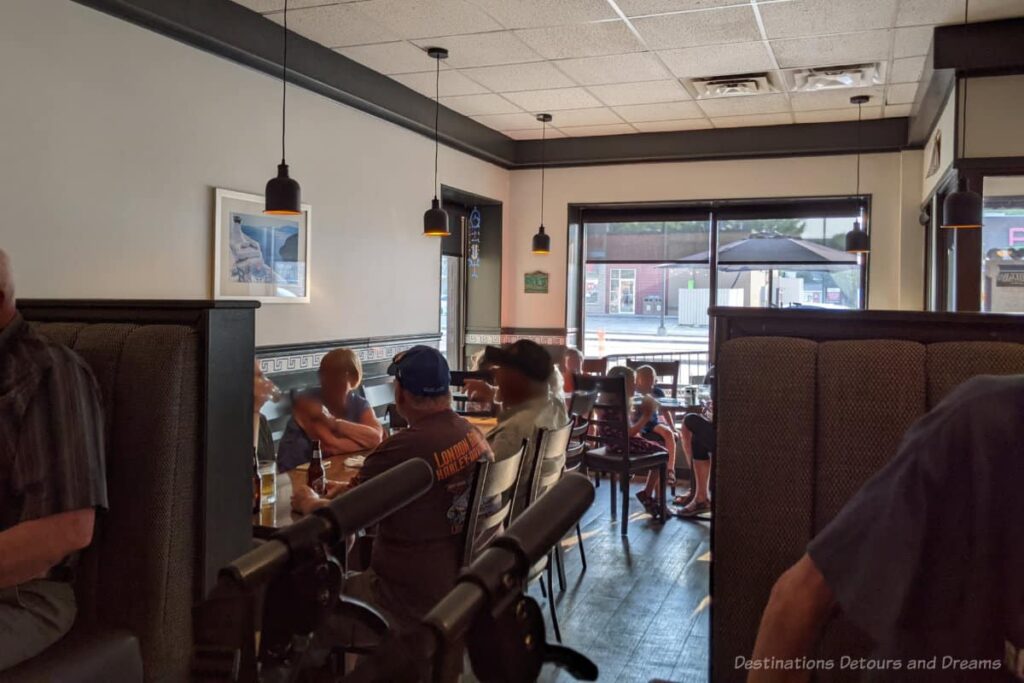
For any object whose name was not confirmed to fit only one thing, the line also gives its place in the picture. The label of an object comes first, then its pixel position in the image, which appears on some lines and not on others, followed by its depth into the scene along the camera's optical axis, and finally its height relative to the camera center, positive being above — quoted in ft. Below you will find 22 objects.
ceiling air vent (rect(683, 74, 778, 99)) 20.31 +6.29
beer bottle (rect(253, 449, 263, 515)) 8.56 -1.77
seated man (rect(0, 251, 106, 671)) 5.70 -1.07
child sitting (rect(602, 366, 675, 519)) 19.21 -2.52
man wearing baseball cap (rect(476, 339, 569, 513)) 11.18 -1.02
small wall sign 28.84 +1.59
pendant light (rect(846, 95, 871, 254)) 23.04 +2.57
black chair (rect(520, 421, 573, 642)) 10.71 -1.85
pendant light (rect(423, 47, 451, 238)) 19.74 +2.56
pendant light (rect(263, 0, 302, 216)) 13.87 +2.21
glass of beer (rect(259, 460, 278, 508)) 8.81 -1.74
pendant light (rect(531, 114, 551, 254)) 25.96 +2.74
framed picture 16.01 +1.49
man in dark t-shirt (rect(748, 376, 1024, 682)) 3.20 -0.85
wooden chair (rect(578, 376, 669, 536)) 17.94 -2.60
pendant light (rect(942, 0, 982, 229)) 14.69 +2.24
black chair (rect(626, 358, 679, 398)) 24.49 -1.27
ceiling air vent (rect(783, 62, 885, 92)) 19.33 +6.25
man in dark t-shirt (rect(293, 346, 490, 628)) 8.12 -2.05
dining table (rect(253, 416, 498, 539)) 8.36 -1.98
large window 26.30 +2.16
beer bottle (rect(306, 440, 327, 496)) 9.70 -1.80
